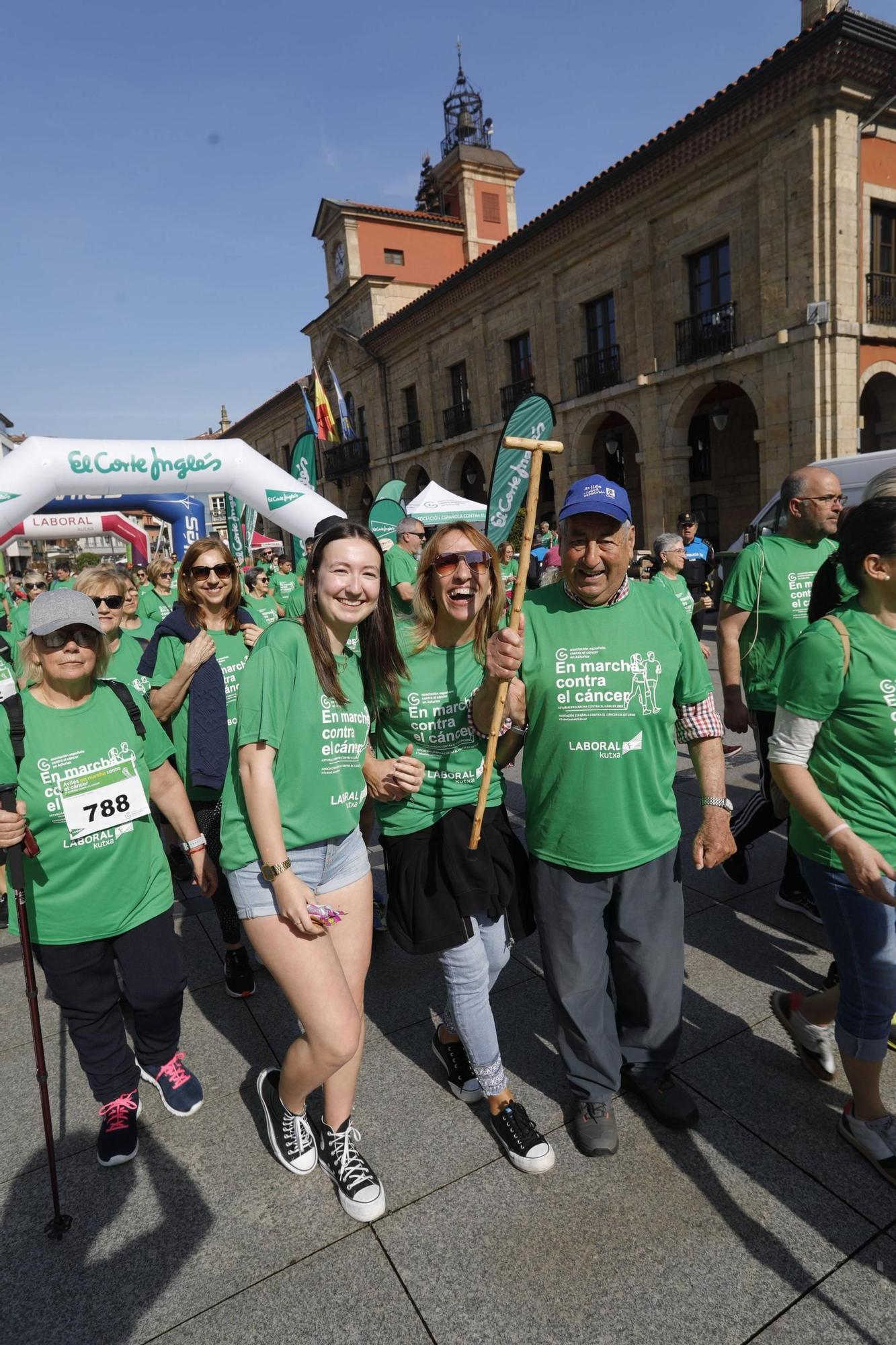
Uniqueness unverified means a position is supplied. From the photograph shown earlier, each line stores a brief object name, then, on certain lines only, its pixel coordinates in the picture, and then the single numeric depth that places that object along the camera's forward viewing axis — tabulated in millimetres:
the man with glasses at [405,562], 2823
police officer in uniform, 9492
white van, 9727
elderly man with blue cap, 2277
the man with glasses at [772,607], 3699
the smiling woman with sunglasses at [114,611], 3994
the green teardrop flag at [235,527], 18688
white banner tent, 12812
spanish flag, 16781
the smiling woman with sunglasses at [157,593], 6426
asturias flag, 17620
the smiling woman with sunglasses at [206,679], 3479
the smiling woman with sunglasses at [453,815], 2355
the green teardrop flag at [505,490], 6008
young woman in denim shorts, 2096
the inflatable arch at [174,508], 14602
